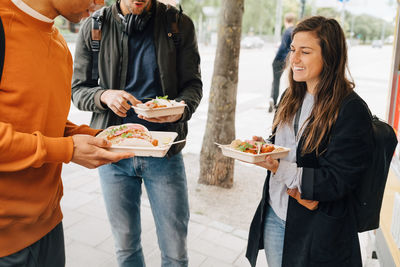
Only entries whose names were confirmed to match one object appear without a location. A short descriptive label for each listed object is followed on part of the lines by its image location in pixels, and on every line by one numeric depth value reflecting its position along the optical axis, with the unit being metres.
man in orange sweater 1.30
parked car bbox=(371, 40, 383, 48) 49.61
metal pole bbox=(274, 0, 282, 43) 20.15
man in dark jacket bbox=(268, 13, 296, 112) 8.60
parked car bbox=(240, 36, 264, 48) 41.28
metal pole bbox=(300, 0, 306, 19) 12.92
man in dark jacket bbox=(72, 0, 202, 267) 2.24
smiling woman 1.76
